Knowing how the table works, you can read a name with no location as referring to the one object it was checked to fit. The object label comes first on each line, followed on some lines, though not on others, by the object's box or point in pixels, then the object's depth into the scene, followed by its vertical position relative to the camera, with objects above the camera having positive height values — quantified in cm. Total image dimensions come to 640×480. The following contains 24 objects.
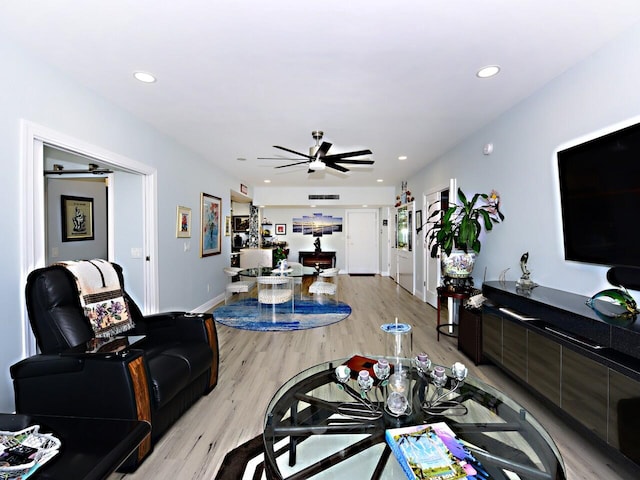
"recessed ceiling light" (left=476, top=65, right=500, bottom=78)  234 +129
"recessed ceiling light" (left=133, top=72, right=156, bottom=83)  243 +130
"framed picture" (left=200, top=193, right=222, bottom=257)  498 +24
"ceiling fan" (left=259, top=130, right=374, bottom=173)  364 +99
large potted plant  333 +4
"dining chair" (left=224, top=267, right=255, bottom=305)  530 -82
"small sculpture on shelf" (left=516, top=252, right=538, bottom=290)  267 -37
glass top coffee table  122 -88
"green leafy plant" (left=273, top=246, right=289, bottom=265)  561 -31
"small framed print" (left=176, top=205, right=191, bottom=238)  422 +23
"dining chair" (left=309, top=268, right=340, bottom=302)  506 -80
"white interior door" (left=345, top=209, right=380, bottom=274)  965 -7
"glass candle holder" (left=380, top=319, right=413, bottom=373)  190 -82
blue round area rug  437 -122
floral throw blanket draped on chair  212 -41
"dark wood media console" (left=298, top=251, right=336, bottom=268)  943 -65
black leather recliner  167 -79
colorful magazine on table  110 -84
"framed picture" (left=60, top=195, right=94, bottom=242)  462 +33
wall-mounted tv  178 +24
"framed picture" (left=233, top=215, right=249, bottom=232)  878 +41
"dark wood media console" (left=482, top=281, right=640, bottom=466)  153 -74
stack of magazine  109 -81
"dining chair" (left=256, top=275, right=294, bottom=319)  446 -85
